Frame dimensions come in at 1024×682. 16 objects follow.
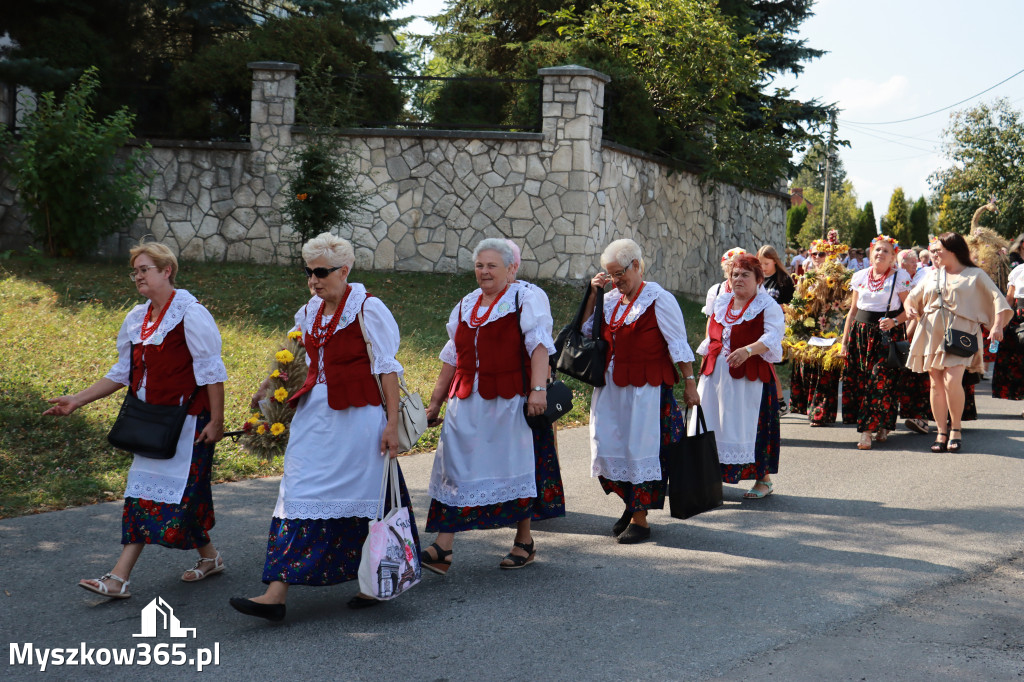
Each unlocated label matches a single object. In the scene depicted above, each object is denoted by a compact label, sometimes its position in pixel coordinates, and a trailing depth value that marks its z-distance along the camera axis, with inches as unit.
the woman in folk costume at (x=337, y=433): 181.0
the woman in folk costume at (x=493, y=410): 210.5
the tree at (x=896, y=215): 2052.9
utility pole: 2017.1
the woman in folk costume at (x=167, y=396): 189.9
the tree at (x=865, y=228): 1868.8
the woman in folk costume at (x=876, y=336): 363.9
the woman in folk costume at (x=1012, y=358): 444.1
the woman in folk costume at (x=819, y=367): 398.6
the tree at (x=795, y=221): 2066.9
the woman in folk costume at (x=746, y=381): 282.5
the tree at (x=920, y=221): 1944.9
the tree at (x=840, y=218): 2164.1
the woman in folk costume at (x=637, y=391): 239.0
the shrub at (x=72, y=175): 541.3
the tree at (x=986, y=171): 1381.6
